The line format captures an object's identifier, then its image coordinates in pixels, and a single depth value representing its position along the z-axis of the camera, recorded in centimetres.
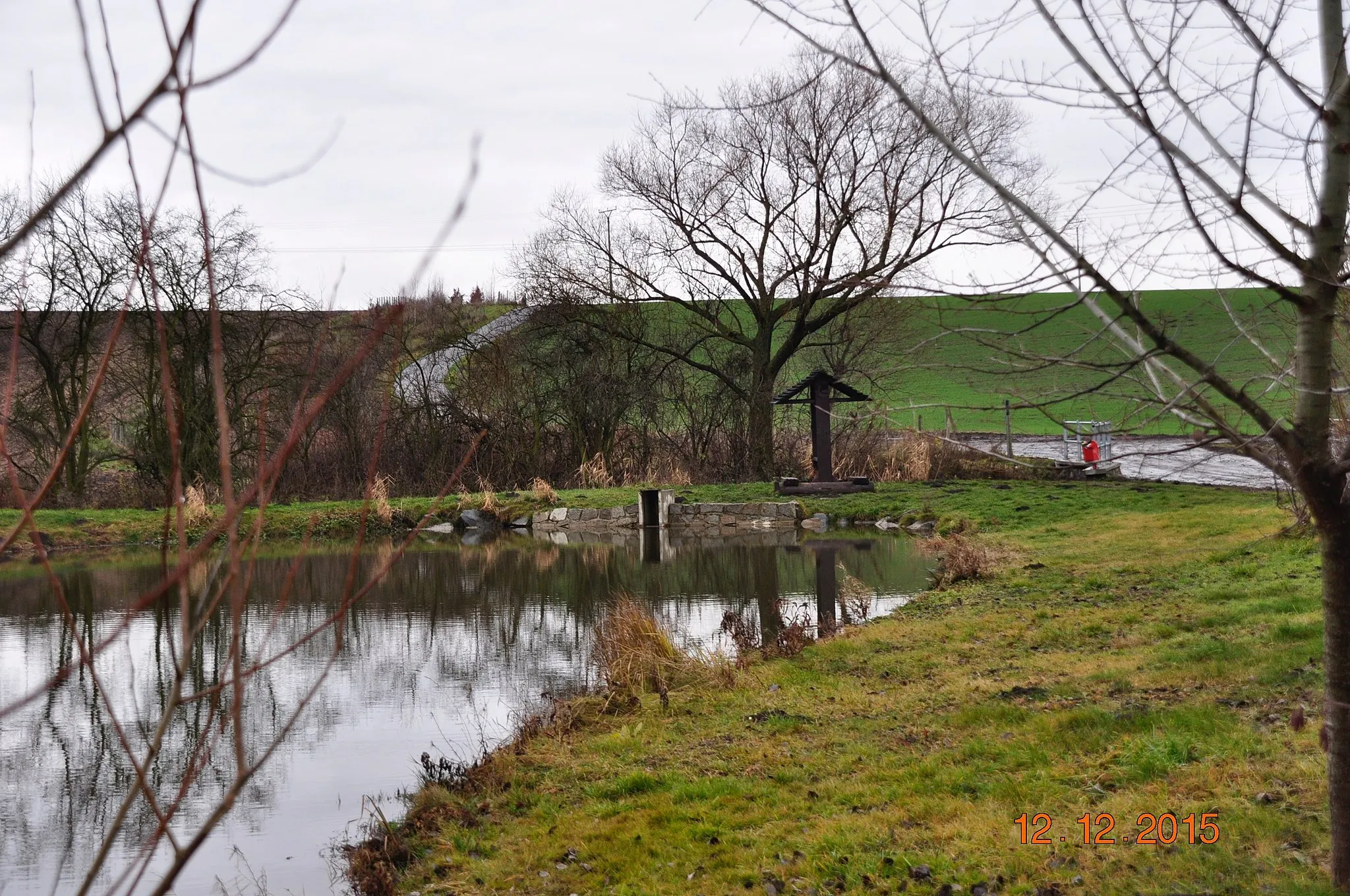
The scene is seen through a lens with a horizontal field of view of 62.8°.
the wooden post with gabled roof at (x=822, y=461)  2147
